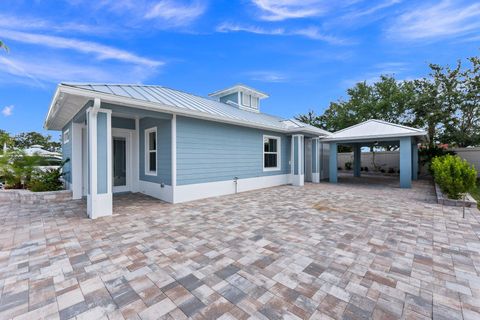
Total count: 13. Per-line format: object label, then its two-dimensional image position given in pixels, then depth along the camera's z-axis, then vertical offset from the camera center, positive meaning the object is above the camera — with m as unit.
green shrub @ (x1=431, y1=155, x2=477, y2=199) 5.67 -0.55
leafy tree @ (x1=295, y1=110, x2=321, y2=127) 23.41 +4.58
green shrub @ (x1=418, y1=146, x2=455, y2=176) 13.27 +0.27
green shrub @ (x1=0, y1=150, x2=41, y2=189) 7.46 -0.22
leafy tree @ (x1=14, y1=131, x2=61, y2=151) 26.00 +2.53
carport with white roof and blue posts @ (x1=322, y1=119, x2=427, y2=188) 9.35 +0.95
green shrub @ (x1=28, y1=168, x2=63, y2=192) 6.98 -0.70
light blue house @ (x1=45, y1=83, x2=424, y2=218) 4.91 +0.51
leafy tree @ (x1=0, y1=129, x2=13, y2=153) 9.94 +0.93
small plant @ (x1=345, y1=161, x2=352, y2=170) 18.75 -0.64
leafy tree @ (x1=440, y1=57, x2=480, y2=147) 14.29 +3.12
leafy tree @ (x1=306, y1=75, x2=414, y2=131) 17.28 +4.68
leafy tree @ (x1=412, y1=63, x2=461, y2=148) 14.84 +4.00
